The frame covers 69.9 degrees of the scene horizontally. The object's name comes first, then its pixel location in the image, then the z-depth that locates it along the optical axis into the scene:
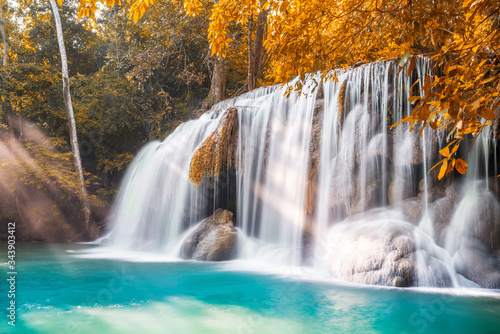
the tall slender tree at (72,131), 14.41
